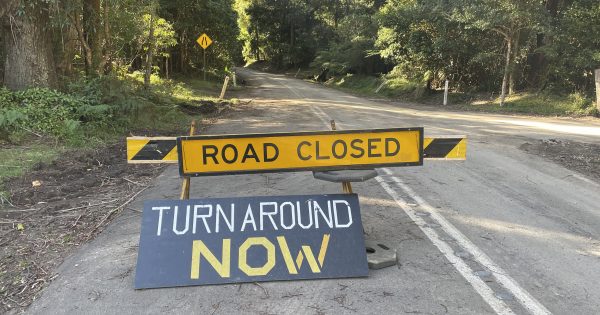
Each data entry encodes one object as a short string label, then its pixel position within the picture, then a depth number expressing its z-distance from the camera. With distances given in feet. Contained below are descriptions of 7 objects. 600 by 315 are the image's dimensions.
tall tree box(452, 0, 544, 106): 64.49
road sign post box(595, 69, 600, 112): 58.70
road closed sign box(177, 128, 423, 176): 14.89
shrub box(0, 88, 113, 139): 32.94
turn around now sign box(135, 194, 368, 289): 13.96
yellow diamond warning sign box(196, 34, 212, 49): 89.45
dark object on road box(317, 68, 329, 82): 171.94
